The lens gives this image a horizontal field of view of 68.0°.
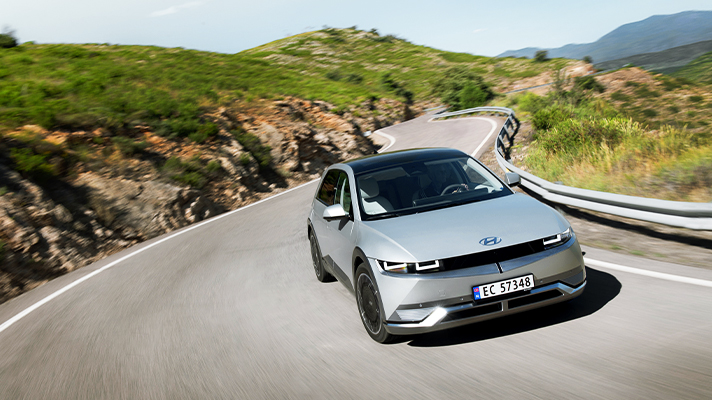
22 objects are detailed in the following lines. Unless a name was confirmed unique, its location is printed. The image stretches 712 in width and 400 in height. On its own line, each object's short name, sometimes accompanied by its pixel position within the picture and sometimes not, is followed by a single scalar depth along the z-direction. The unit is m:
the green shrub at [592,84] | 50.56
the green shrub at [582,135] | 13.43
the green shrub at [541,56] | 86.95
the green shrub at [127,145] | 14.88
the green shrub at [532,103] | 29.56
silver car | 3.83
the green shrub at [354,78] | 63.67
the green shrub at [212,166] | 16.16
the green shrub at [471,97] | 44.69
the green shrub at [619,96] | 49.93
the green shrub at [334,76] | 63.97
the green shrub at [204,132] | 17.59
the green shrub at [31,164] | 11.58
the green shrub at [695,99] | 48.01
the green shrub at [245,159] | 17.88
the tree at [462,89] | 44.94
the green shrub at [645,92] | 50.56
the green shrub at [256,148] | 19.02
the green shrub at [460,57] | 95.99
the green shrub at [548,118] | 18.19
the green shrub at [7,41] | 30.66
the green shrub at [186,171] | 14.96
